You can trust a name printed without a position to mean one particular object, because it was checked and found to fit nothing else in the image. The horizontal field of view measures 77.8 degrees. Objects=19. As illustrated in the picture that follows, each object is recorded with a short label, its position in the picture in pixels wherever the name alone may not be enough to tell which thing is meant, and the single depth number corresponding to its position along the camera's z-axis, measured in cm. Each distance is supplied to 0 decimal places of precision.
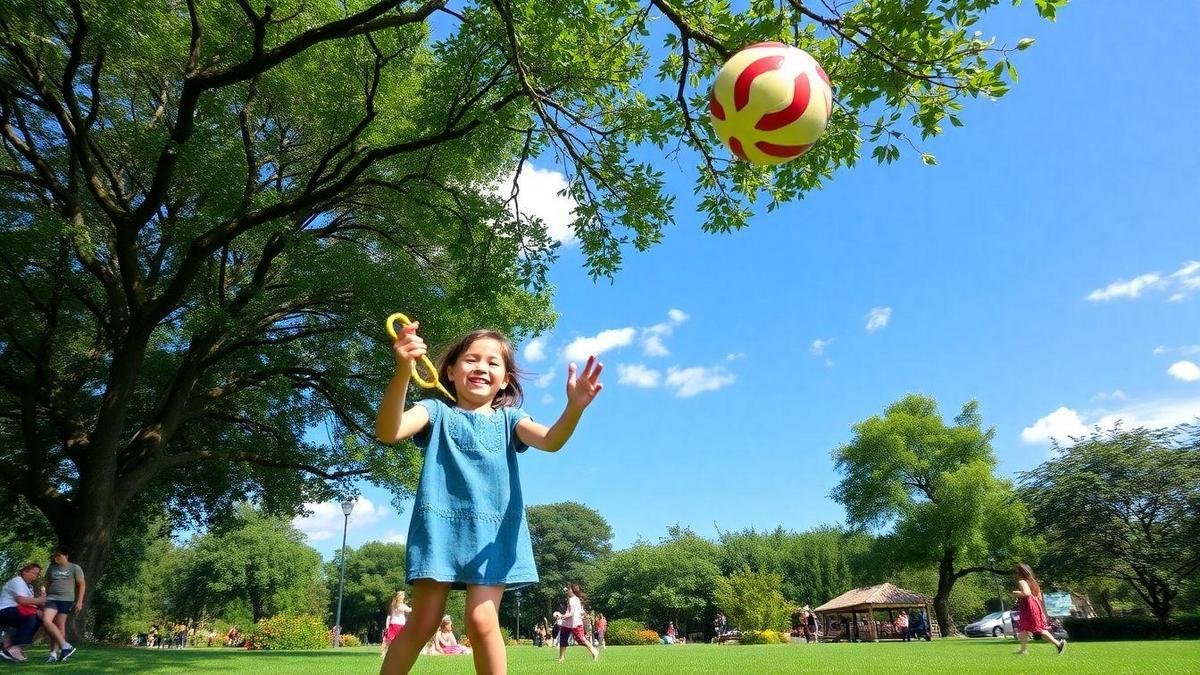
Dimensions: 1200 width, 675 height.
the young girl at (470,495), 336
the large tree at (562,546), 8538
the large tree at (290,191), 973
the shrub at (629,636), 4781
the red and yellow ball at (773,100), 595
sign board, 5174
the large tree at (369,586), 8644
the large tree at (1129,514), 3244
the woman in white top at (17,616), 1094
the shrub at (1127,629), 3008
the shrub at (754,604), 4006
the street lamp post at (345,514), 2267
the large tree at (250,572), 6288
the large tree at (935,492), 4066
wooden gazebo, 4553
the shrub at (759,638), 3719
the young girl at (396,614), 1802
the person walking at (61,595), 1149
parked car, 4397
